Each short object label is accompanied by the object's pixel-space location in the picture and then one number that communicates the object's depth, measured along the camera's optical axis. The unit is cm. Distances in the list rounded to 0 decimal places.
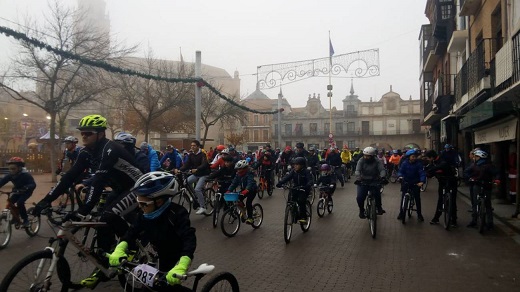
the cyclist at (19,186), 829
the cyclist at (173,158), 1388
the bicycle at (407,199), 1089
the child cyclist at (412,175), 1078
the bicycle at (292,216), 834
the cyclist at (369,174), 952
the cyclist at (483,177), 951
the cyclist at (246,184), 929
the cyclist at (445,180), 1009
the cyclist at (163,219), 368
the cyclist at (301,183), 914
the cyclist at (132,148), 680
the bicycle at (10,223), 774
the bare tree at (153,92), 3028
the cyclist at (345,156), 2456
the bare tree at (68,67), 1994
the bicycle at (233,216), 877
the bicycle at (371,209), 877
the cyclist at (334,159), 1881
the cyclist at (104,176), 498
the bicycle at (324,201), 1167
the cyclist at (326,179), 1199
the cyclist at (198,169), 1131
